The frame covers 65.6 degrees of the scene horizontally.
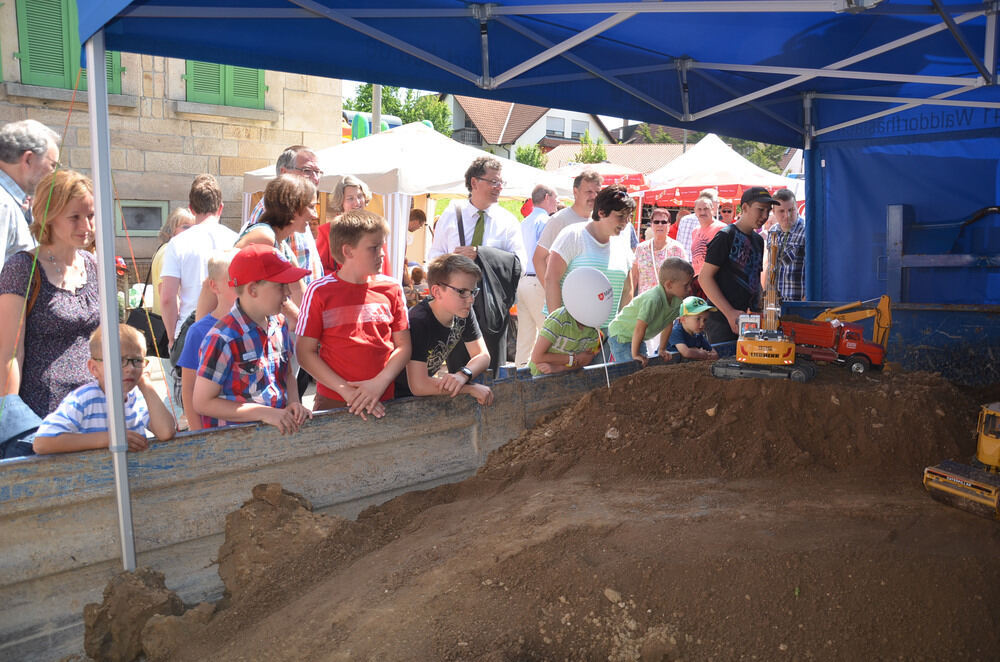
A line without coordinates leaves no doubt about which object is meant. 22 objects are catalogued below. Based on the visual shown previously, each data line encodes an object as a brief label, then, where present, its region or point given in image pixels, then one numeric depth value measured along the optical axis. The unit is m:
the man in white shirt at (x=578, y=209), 5.99
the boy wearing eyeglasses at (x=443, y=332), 3.85
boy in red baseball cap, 3.30
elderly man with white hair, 3.68
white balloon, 4.50
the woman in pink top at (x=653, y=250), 9.11
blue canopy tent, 3.82
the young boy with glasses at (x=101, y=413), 2.87
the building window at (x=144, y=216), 10.55
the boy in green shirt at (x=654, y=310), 5.02
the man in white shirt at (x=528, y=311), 6.14
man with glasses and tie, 5.43
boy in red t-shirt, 3.71
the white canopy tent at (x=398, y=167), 9.54
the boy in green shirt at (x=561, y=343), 4.82
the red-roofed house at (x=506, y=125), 55.00
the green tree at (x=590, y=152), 47.85
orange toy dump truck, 5.24
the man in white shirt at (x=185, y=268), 4.80
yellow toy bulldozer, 2.97
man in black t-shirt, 5.74
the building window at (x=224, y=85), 10.75
